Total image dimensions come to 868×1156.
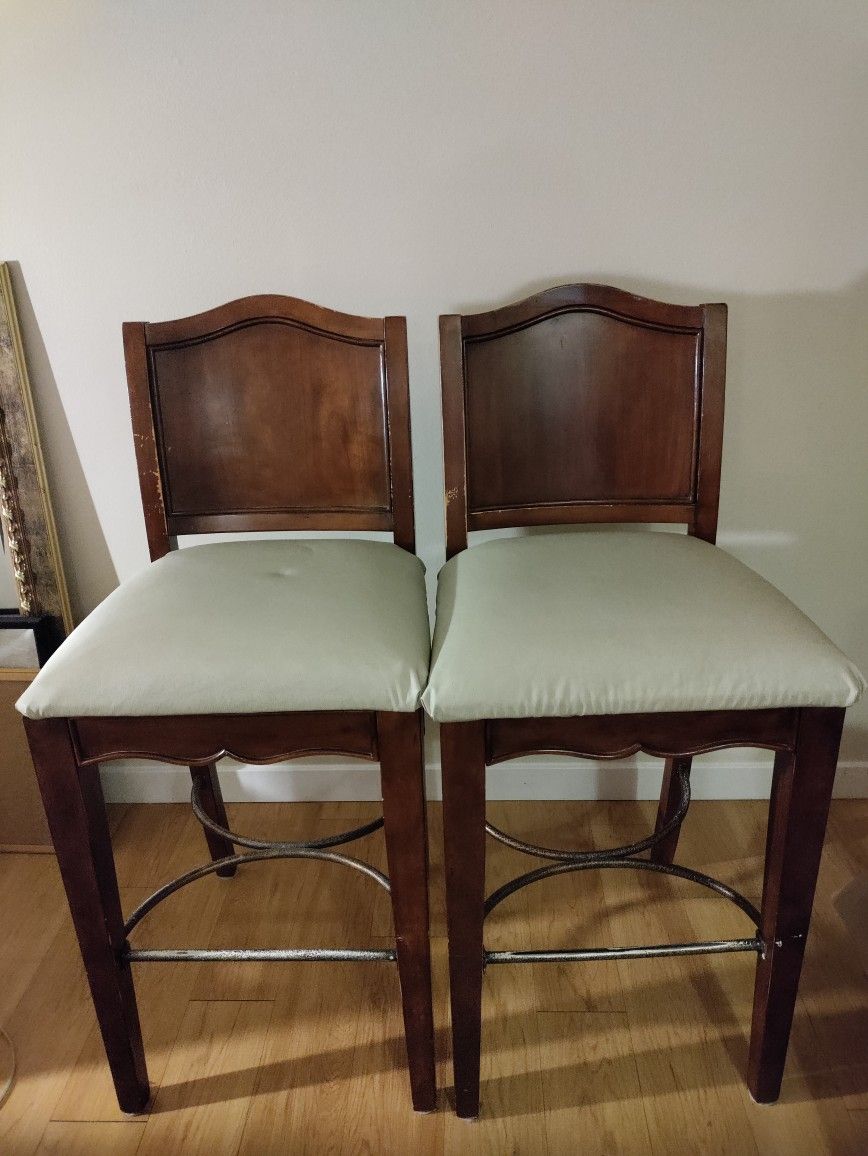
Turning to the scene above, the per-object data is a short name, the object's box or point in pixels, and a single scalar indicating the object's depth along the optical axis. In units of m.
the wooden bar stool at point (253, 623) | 0.91
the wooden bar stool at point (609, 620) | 0.90
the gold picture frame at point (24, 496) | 1.40
